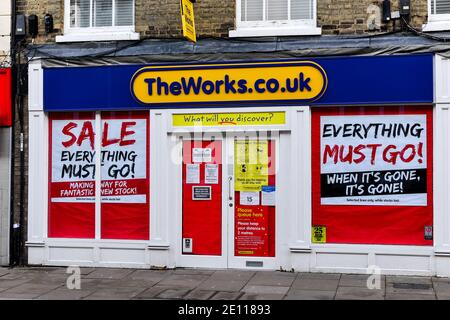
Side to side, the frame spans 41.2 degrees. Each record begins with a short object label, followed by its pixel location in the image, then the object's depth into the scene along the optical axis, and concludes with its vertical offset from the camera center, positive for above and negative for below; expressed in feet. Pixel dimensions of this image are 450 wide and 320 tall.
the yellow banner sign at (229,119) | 31.04 +2.58
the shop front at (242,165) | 29.73 +0.14
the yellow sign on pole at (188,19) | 28.53 +7.26
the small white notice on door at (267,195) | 31.32 -1.43
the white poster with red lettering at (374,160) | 29.78 +0.37
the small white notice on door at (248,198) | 31.45 -1.59
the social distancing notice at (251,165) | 31.48 +0.15
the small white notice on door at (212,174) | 31.89 -0.32
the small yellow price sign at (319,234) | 30.53 -3.40
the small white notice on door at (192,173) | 32.07 -0.26
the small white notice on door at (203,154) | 32.01 +0.75
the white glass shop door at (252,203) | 31.32 -1.85
